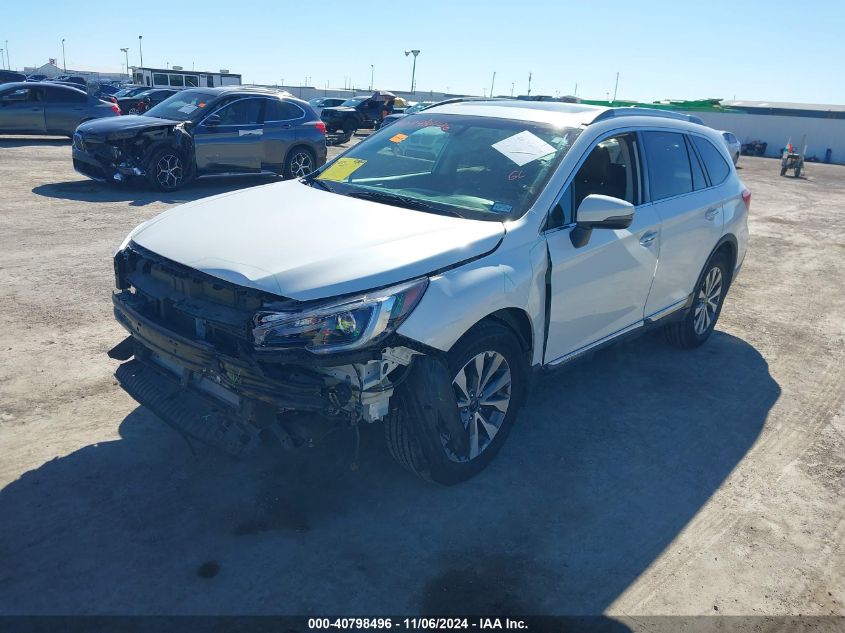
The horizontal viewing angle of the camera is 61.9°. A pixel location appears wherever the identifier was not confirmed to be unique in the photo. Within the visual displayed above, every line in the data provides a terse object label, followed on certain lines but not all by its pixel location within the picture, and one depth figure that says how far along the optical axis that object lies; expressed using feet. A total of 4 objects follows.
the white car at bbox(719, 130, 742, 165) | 70.78
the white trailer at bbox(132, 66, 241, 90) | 125.49
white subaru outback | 10.09
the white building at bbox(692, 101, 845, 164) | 123.24
